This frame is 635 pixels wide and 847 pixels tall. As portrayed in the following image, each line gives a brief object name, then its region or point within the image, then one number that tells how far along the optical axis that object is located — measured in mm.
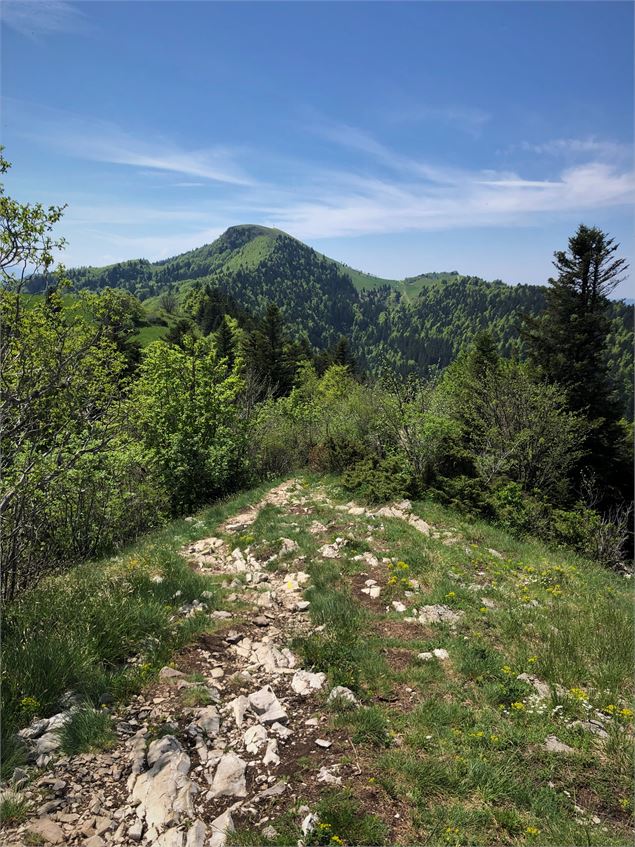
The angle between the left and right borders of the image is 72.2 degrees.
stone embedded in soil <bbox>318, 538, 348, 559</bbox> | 10086
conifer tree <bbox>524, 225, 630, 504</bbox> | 26875
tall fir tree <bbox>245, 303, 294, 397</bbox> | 54000
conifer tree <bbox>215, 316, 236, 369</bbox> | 55250
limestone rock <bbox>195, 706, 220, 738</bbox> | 4855
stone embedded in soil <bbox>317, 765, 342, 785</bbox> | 4242
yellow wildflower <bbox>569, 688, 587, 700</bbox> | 5290
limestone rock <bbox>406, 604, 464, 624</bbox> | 7273
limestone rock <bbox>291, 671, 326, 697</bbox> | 5608
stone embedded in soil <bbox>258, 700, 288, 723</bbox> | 5082
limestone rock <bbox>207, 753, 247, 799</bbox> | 4133
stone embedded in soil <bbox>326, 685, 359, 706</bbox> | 5316
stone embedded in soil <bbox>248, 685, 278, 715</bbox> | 5289
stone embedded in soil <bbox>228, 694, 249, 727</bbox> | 5113
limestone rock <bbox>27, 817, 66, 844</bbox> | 3537
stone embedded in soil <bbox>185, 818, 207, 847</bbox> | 3629
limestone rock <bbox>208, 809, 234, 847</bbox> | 3650
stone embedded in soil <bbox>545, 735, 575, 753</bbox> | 4625
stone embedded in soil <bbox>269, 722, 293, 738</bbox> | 4879
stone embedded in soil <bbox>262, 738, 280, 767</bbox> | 4508
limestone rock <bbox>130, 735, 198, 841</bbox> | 3838
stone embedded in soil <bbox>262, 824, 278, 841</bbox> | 3693
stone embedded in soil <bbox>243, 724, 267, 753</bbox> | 4696
